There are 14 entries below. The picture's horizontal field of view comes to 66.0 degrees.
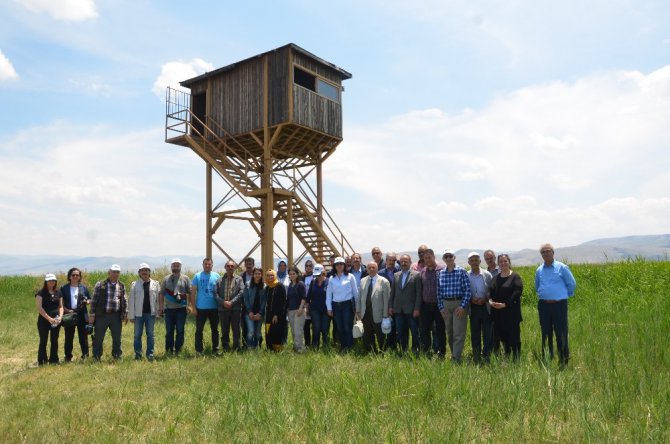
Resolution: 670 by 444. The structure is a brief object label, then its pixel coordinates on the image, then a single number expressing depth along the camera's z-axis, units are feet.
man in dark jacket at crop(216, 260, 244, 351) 34.32
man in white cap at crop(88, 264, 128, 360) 33.30
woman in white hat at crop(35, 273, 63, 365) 33.01
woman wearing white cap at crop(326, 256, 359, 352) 33.09
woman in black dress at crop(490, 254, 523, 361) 26.91
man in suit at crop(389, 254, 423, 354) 30.66
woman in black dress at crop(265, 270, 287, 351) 33.71
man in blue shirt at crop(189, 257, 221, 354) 34.12
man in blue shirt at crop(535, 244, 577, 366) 26.27
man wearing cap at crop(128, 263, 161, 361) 33.68
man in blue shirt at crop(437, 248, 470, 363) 27.96
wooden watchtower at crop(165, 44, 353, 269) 61.05
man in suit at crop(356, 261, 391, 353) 31.91
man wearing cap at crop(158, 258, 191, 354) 34.35
